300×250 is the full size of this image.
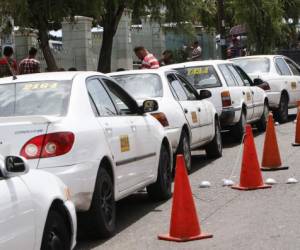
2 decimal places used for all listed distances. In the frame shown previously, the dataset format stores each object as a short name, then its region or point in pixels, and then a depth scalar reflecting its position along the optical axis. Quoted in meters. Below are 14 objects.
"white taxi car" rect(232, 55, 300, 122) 19.22
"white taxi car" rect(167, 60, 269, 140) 15.35
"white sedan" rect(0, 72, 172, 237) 6.99
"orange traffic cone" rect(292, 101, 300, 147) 14.22
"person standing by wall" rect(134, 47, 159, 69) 17.80
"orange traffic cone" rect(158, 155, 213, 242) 7.39
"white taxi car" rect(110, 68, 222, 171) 11.39
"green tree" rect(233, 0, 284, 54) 33.56
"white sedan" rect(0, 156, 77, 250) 4.88
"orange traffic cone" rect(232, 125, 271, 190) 9.94
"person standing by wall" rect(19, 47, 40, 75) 18.58
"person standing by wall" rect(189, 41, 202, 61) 28.77
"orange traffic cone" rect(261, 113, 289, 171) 11.63
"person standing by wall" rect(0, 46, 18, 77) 17.73
